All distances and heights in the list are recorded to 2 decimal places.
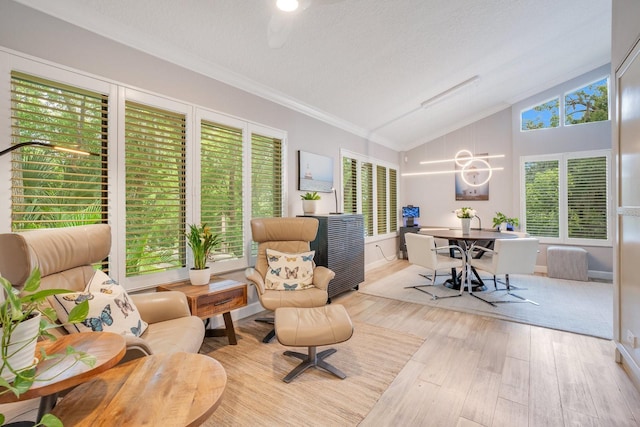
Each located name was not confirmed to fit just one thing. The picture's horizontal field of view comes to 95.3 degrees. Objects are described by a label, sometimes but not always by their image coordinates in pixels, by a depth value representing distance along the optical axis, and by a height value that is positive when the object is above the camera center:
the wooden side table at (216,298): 2.38 -0.73
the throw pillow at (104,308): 1.54 -0.54
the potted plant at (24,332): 0.80 -0.36
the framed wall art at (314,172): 4.15 +0.61
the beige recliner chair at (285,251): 2.70 -0.44
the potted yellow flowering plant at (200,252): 2.63 -0.36
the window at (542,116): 5.58 +1.89
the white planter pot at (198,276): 2.62 -0.57
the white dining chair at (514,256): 3.54 -0.53
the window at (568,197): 5.15 +0.29
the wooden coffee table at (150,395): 0.96 -0.67
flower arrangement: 4.45 -0.01
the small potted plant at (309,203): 3.95 +0.13
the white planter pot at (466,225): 4.44 -0.19
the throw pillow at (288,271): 2.97 -0.61
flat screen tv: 7.00 +0.04
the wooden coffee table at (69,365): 0.89 -0.53
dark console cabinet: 3.71 -0.48
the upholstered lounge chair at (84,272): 1.52 -0.35
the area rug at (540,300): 3.15 -1.16
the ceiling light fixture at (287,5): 1.73 +1.25
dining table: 3.95 -0.35
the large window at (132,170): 1.98 +0.37
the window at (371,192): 5.29 +0.43
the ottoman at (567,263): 4.90 -0.86
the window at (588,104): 5.16 +1.98
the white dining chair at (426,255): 3.90 -0.59
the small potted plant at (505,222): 5.47 -0.18
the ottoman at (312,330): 2.04 -0.83
